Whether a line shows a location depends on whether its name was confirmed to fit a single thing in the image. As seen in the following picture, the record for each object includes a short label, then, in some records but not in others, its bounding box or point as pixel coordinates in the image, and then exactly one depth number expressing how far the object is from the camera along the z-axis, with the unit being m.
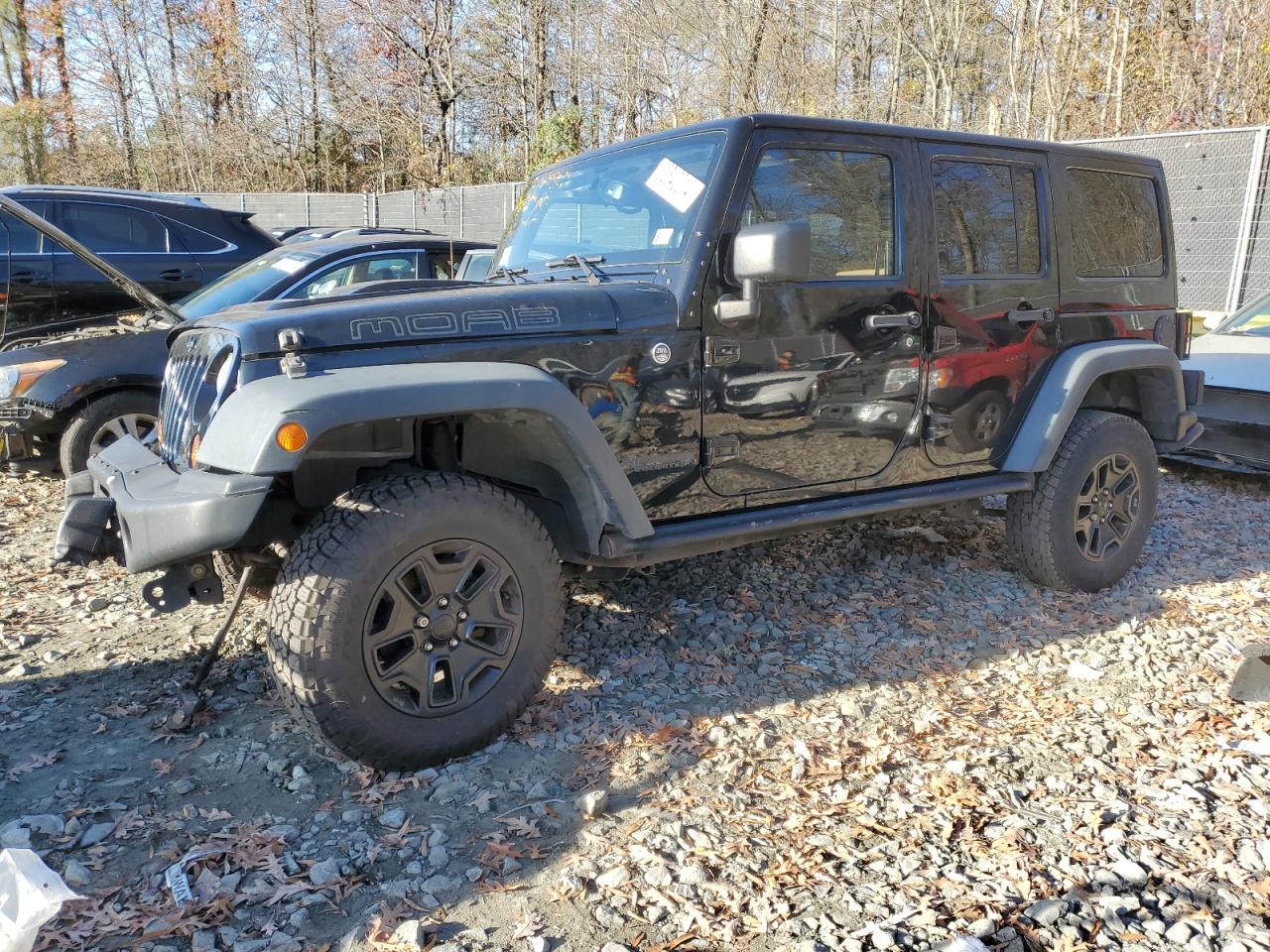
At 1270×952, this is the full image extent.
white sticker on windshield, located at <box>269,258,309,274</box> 6.02
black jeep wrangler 2.68
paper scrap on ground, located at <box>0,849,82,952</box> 2.05
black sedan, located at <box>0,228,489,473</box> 5.32
